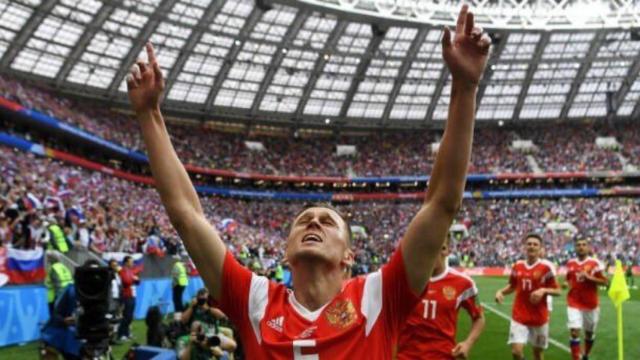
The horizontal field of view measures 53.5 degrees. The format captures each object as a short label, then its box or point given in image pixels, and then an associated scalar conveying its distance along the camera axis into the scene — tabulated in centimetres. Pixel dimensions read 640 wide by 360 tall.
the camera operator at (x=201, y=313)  728
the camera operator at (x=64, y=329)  771
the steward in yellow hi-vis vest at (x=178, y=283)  1328
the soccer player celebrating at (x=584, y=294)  1102
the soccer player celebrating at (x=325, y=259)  230
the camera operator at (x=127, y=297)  1313
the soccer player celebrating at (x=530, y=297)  927
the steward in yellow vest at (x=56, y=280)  985
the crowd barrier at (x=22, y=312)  1153
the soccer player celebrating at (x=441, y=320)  575
